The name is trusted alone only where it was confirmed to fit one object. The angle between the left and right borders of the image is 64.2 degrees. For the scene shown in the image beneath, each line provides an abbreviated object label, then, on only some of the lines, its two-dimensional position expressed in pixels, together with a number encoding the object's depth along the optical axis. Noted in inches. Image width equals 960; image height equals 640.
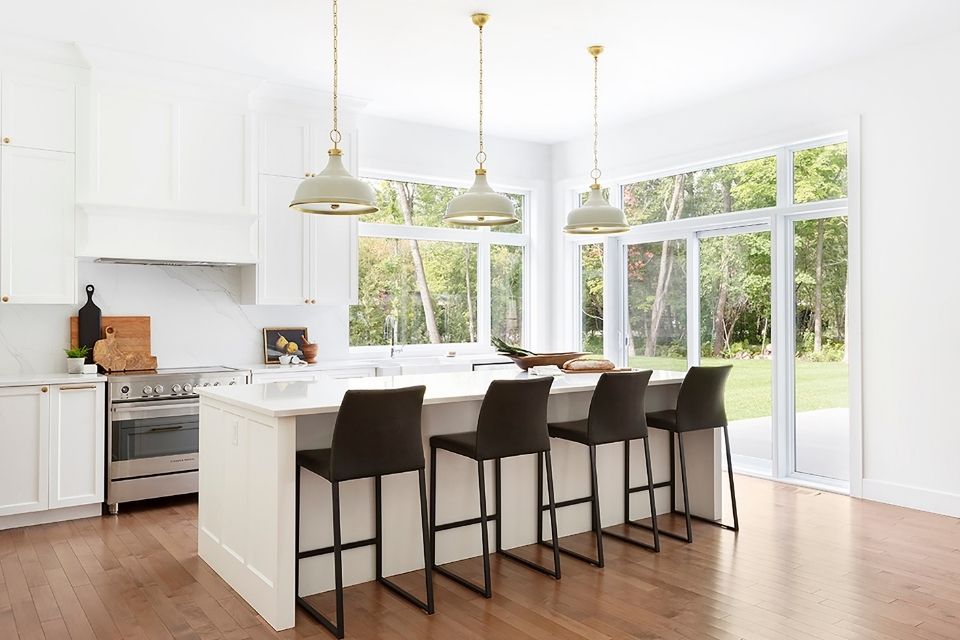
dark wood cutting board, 206.5
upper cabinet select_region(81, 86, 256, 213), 194.5
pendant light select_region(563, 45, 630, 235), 178.7
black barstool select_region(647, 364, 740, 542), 167.9
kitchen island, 122.2
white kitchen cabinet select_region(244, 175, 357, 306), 223.3
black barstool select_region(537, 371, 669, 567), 152.0
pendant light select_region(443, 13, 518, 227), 162.7
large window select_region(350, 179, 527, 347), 267.9
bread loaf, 186.2
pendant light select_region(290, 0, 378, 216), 136.3
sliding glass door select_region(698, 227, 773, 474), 233.3
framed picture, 237.1
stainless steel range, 191.8
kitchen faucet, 269.6
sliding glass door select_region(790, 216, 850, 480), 213.6
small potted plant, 198.1
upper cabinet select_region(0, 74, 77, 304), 185.3
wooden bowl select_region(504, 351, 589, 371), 191.2
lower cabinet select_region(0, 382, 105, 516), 179.0
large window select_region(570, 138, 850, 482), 216.1
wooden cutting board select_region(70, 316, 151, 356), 212.4
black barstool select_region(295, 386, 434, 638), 119.2
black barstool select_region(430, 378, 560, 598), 135.7
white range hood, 193.9
